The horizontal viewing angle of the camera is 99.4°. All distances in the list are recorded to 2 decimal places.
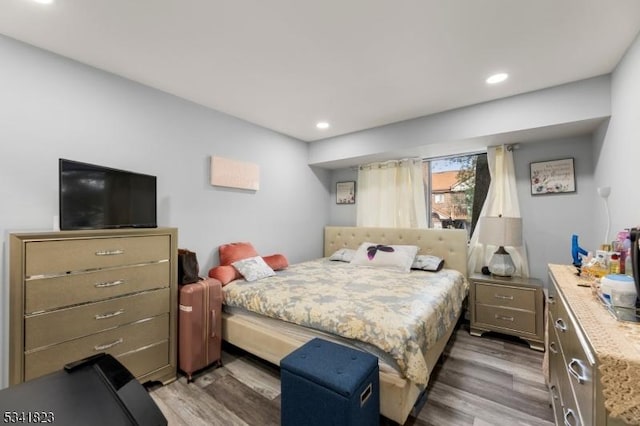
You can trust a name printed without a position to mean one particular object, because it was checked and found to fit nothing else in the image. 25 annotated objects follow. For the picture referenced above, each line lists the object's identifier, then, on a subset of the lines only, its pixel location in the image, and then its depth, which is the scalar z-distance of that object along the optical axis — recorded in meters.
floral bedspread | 1.62
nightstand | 2.65
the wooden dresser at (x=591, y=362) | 0.73
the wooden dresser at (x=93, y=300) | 1.53
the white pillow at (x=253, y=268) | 2.73
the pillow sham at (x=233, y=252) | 2.96
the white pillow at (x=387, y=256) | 3.21
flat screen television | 1.78
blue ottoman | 1.31
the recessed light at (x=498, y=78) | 2.24
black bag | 2.28
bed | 1.58
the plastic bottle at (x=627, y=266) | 1.38
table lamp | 2.81
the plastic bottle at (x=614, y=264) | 1.50
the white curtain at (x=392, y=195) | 3.81
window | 3.51
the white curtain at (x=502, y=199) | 3.09
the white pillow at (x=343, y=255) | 3.81
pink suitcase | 2.18
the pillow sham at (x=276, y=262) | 3.21
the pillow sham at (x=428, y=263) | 3.14
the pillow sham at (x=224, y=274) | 2.64
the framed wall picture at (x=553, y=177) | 2.84
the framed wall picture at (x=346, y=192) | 4.48
